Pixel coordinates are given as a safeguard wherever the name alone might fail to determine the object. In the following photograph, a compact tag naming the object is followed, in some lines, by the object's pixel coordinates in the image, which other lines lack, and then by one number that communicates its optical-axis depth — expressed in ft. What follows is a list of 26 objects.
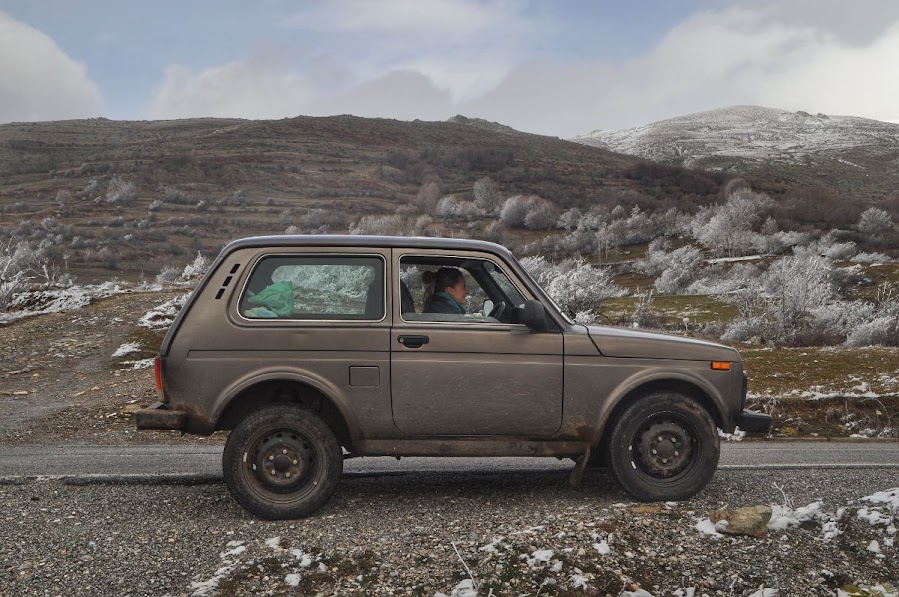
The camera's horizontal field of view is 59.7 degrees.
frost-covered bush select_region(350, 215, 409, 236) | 221.46
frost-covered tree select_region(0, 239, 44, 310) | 80.38
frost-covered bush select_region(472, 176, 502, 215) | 290.97
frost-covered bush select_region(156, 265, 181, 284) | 151.74
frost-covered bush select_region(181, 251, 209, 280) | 138.62
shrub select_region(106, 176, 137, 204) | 278.67
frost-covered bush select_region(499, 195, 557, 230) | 264.11
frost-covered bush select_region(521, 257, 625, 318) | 94.99
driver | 19.33
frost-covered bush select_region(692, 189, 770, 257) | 212.02
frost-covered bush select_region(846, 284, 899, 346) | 76.54
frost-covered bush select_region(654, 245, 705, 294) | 153.58
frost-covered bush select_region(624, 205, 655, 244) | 241.55
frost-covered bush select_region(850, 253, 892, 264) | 164.67
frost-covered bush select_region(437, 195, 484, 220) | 278.46
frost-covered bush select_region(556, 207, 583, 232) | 259.68
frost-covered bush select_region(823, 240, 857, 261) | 178.44
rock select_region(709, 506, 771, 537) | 16.57
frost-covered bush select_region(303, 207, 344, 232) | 249.65
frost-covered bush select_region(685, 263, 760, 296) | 136.26
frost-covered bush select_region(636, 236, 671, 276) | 186.91
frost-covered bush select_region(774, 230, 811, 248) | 208.06
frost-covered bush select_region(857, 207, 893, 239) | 245.63
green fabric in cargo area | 18.98
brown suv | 18.48
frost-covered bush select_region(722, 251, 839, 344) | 84.94
